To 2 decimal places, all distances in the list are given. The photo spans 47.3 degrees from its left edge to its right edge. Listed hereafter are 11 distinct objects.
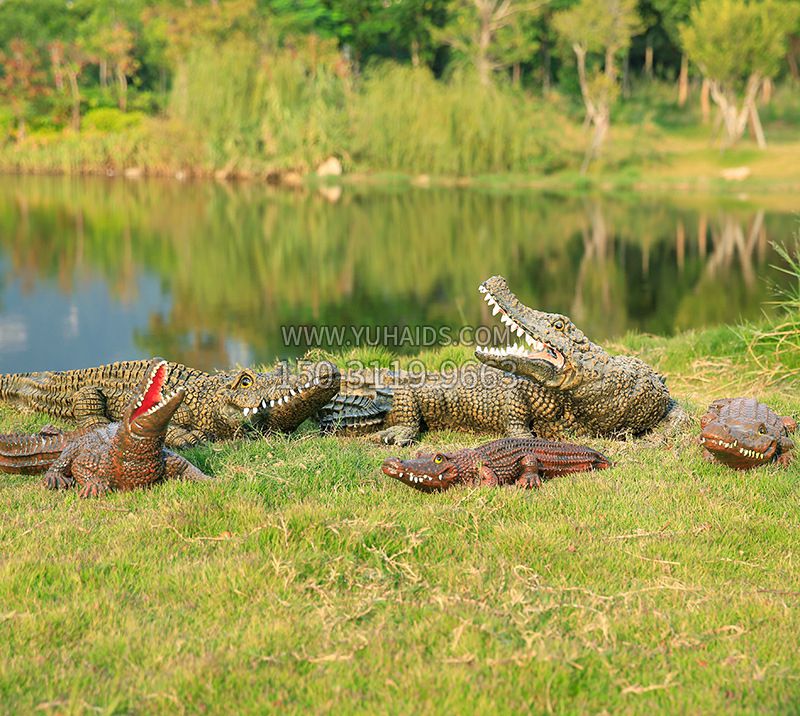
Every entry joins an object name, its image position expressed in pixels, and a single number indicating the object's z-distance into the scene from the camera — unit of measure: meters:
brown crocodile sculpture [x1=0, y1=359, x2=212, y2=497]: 4.64
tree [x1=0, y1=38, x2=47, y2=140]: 41.16
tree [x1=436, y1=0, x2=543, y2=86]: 39.81
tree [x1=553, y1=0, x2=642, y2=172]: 33.62
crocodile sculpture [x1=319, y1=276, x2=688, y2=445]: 5.68
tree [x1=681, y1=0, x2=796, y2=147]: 32.94
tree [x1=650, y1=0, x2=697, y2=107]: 40.78
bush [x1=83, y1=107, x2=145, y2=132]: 40.62
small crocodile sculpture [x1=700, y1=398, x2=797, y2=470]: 4.86
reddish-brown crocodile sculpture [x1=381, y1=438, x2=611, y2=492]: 4.66
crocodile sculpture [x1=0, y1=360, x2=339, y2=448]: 5.70
